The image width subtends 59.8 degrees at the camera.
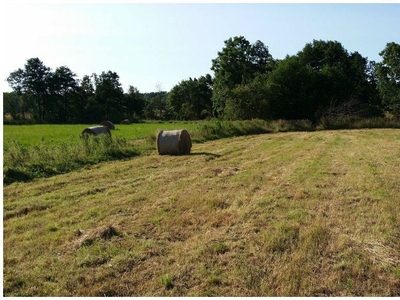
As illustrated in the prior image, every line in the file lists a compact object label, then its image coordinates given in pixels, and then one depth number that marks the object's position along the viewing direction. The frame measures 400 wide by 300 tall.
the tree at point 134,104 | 78.69
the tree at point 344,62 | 54.75
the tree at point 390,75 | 44.98
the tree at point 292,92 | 36.53
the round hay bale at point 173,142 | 15.05
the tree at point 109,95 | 70.21
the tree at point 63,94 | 66.62
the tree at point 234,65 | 47.94
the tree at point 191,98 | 73.69
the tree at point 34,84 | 67.12
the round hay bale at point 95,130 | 21.85
